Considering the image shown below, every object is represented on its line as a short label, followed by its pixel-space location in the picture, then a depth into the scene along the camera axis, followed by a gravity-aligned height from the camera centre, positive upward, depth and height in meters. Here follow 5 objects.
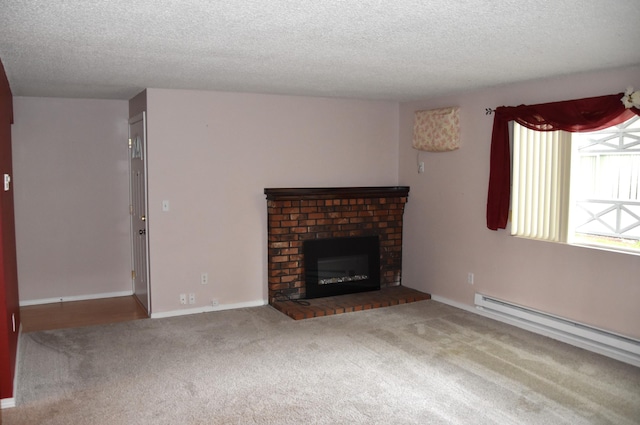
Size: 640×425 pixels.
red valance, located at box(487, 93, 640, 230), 3.85 +0.52
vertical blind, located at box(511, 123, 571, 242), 4.31 +0.02
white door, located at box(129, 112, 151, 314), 5.13 -0.25
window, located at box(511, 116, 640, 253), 3.90 +0.00
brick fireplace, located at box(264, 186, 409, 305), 5.49 -0.43
